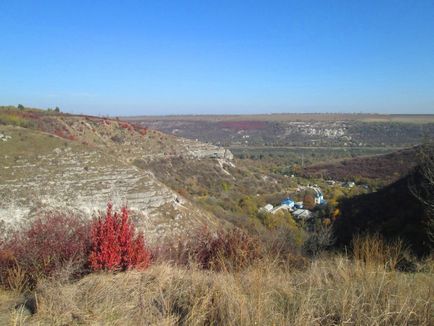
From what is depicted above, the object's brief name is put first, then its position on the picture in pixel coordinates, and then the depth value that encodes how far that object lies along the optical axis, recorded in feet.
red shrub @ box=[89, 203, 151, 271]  19.60
